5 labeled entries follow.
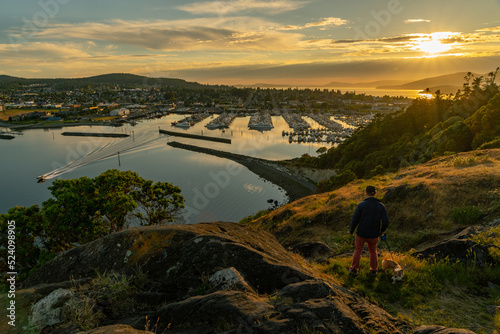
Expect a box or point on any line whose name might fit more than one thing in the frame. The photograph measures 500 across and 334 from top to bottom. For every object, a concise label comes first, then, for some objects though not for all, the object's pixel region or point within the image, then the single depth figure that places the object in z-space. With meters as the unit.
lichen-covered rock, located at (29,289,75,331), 3.42
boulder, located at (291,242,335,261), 8.78
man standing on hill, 6.04
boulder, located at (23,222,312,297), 4.62
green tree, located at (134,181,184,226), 18.55
